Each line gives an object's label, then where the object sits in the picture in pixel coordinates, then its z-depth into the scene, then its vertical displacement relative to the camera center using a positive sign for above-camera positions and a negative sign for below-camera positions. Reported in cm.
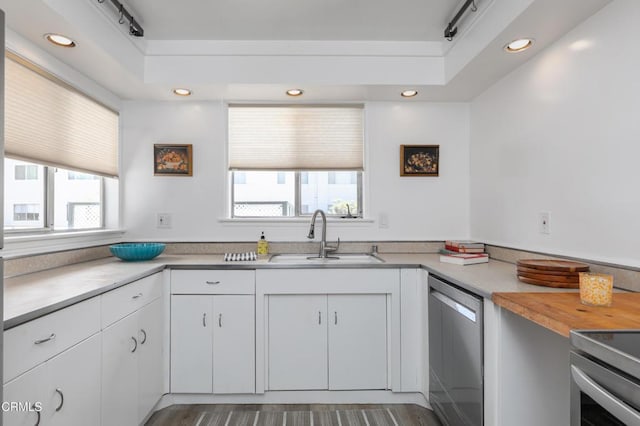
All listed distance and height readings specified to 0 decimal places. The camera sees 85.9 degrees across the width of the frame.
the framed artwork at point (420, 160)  278 +44
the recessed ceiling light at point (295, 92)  250 +90
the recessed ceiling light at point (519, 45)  179 +91
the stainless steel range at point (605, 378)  76 -39
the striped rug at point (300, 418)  202 -123
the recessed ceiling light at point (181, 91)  248 +90
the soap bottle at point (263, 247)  263 -25
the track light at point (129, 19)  187 +114
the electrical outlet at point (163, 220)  274 -5
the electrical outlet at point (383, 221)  278 -5
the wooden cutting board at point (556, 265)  146 -23
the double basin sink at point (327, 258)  228 -32
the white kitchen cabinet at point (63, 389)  109 -63
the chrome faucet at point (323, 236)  258 -16
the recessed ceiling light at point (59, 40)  175 +91
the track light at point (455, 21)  186 +114
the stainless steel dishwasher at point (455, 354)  151 -70
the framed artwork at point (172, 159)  273 +44
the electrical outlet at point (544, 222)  189 -4
